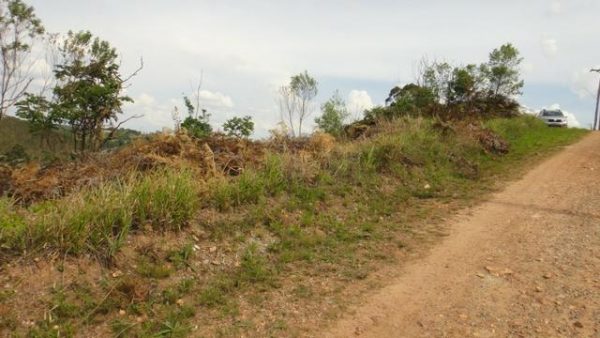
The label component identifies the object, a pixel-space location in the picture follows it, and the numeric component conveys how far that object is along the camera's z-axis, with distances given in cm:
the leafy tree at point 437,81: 2264
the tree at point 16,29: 1764
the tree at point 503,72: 2845
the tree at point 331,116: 1978
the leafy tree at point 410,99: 1822
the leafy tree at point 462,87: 2230
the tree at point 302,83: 1940
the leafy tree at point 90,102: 1152
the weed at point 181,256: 484
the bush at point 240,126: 920
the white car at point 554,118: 2803
